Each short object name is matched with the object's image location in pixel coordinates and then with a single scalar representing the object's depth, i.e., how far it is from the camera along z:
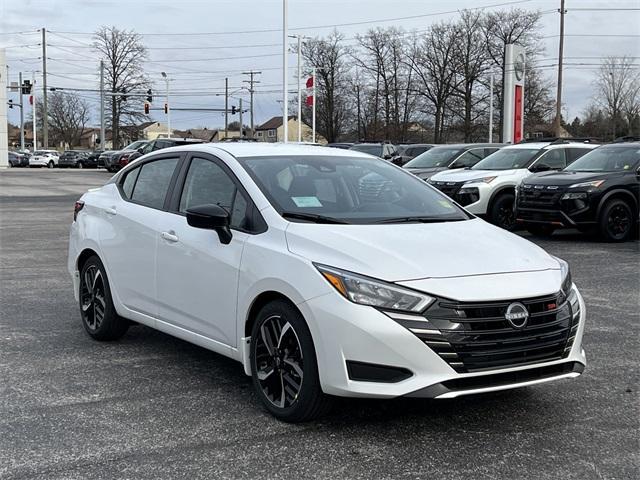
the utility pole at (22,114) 87.56
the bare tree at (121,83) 75.94
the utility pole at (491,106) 55.99
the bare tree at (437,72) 68.19
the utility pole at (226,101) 88.91
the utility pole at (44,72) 79.25
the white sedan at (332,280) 3.75
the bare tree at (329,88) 70.06
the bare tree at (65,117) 102.75
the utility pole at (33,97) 74.34
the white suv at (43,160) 60.09
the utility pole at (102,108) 71.24
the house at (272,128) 107.41
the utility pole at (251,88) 88.81
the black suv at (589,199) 12.63
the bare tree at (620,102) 66.62
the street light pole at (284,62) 36.75
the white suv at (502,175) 14.47
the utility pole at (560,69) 46.28
